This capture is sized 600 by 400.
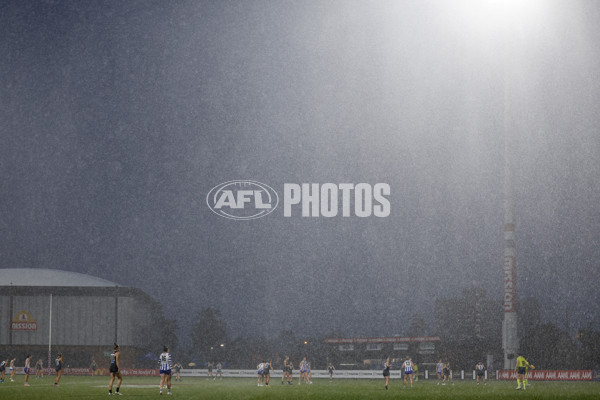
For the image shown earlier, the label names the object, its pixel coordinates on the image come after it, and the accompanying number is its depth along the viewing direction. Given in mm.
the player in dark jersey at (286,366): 54750
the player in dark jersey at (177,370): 65238
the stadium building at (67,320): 112125
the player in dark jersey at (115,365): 32906
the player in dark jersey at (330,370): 67419
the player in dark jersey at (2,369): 55628
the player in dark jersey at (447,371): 63750
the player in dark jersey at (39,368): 74625
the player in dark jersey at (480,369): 58688
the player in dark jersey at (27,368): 50856
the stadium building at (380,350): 101188
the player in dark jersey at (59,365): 47925
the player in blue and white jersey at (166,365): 33362
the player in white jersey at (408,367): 48250
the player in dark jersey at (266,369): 50228
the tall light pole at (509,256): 80438
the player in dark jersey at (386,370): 46094
